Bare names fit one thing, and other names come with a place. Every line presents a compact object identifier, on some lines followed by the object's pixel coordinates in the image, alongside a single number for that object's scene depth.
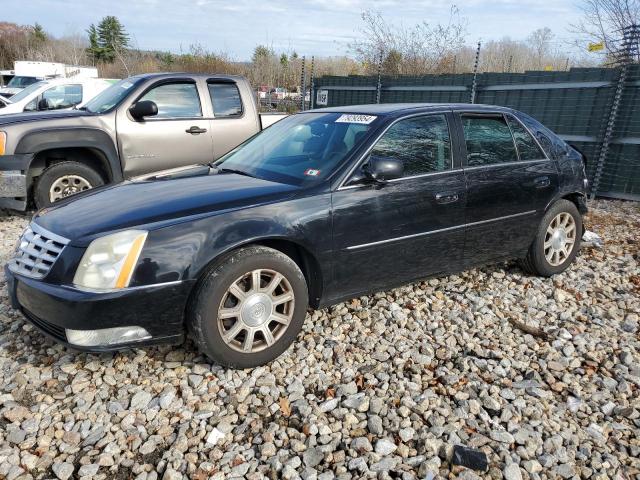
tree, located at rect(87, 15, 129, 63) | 63.53
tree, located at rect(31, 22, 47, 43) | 57.21
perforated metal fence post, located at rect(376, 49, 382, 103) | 11.47
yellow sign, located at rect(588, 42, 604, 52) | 10.47
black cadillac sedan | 2.66
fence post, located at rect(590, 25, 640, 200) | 7.79
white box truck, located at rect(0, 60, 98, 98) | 25.33
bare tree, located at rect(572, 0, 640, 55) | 11.44
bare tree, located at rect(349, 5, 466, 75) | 16.80
